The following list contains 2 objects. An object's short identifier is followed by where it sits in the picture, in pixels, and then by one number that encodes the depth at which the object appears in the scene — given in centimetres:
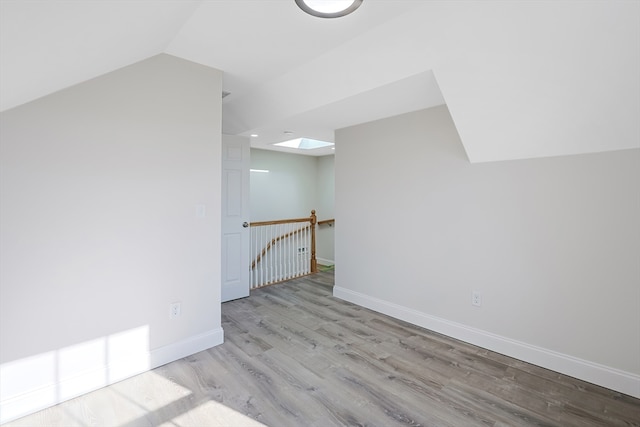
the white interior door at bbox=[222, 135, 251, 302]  384
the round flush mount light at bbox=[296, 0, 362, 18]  171
